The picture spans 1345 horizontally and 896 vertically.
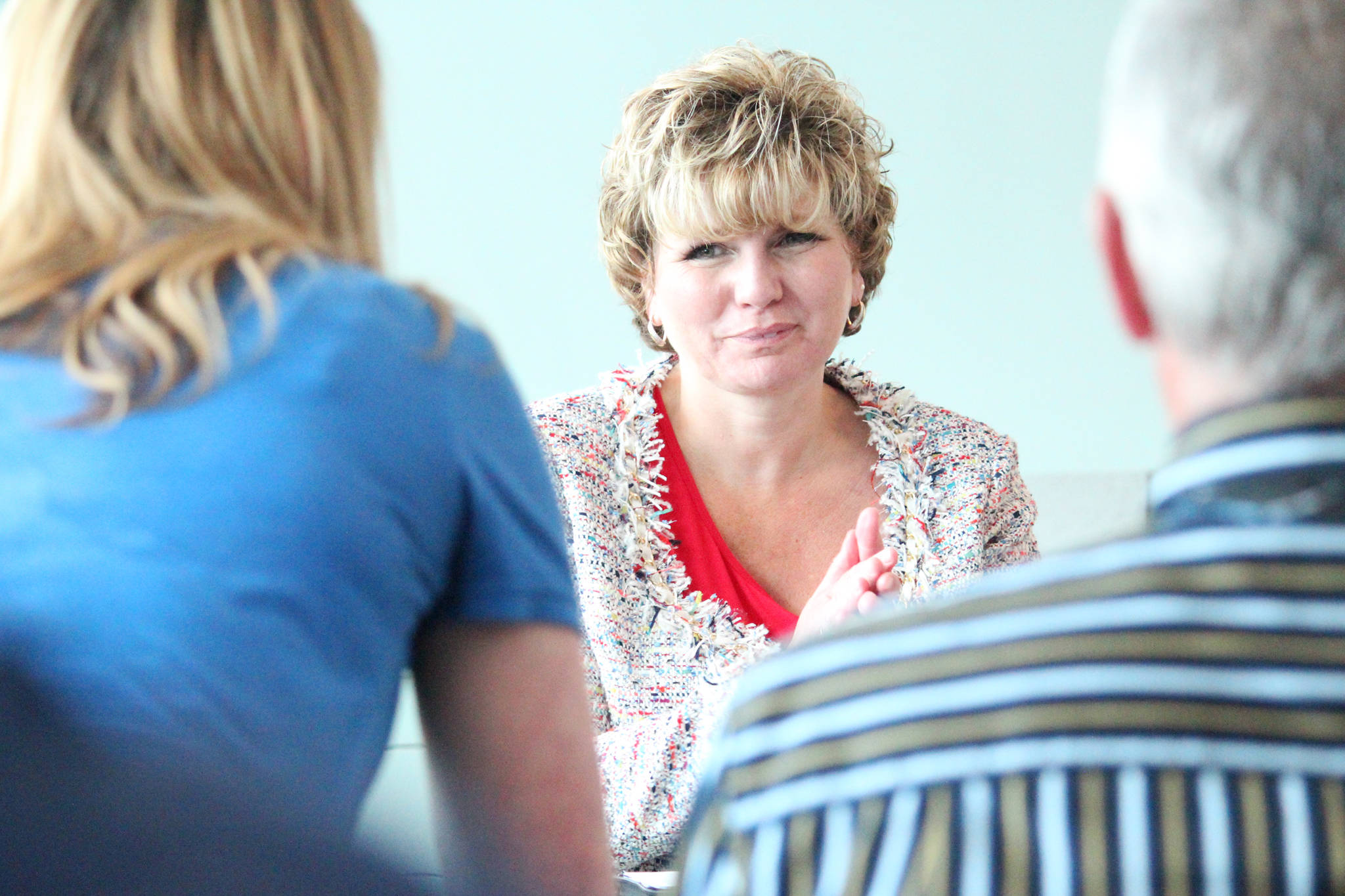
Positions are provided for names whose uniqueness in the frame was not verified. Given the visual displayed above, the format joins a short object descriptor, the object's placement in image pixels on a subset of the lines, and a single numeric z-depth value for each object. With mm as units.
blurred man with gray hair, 2641
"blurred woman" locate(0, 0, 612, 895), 3289
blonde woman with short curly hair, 4840
